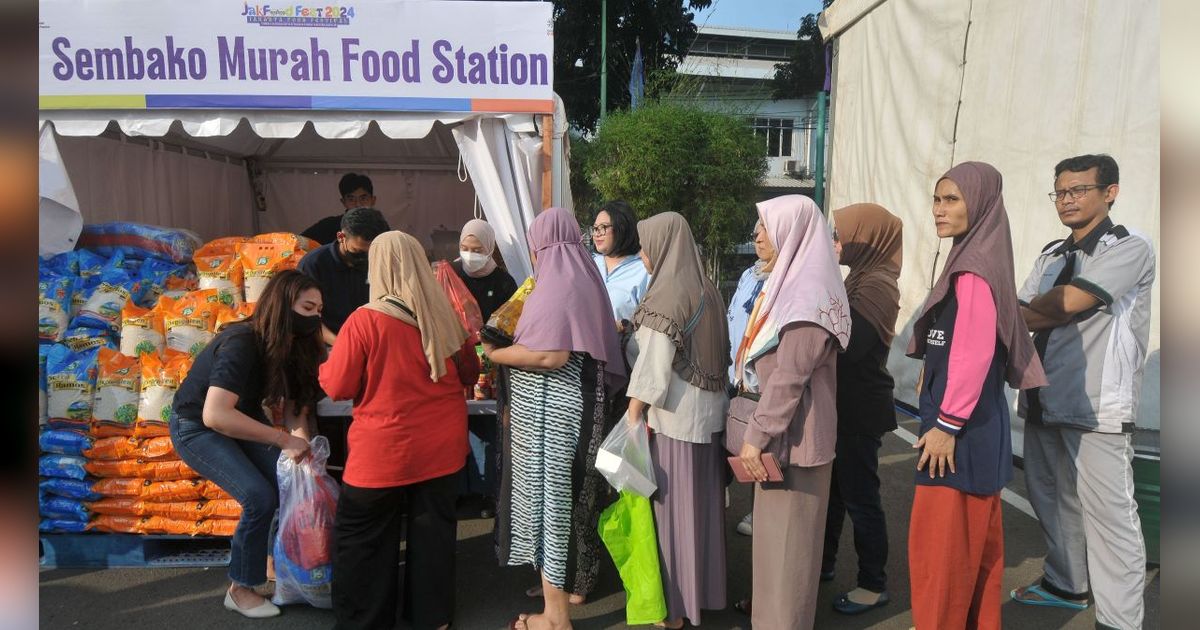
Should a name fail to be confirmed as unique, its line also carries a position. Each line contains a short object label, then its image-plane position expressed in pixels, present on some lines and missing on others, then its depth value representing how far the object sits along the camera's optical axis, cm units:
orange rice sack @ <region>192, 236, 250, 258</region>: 407
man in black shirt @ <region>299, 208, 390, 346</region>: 372
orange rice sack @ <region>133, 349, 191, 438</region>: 331
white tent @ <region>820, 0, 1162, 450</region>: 417
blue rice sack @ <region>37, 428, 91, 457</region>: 334
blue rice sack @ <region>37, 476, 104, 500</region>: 333
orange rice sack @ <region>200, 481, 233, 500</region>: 331
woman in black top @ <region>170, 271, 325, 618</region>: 271
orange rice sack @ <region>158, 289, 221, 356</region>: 360
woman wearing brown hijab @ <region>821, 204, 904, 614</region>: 287
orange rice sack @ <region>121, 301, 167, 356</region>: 353
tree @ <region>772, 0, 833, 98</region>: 2230
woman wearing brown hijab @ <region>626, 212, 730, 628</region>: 256
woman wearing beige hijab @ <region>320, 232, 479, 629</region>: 253
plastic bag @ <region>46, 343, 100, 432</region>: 334
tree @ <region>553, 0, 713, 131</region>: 1591
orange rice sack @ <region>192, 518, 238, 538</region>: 333
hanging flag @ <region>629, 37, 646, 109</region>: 1324
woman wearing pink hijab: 232
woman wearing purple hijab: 260
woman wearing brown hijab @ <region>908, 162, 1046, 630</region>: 228
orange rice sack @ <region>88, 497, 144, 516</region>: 334
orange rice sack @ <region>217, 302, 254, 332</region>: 372
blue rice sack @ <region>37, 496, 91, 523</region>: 334
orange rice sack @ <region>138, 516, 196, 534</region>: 333
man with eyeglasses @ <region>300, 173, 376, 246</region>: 492
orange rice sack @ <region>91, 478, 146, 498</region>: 333
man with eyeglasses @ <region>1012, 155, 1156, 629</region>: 270
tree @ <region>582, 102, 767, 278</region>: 1084
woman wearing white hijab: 390
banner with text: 372
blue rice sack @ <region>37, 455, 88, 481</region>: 333
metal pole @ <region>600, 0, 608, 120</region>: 1244
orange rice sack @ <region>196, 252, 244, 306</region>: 389
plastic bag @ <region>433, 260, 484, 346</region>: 341
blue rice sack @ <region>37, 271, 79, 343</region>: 356
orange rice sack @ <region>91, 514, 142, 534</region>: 334
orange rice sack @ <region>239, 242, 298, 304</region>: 390
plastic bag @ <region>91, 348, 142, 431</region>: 334
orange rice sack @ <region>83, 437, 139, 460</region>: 333
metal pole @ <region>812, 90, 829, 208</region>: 960
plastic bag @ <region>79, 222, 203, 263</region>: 415
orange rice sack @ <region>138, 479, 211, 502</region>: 331
